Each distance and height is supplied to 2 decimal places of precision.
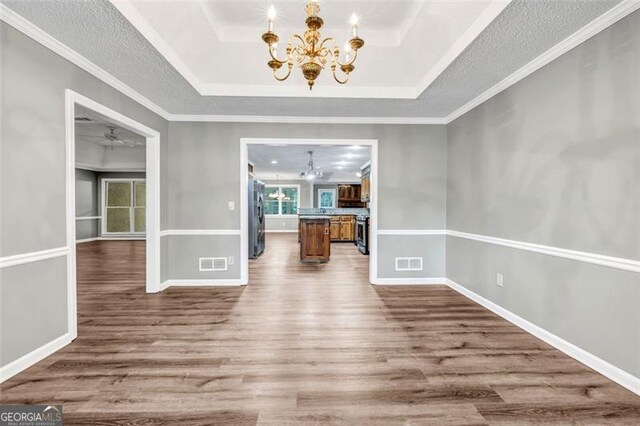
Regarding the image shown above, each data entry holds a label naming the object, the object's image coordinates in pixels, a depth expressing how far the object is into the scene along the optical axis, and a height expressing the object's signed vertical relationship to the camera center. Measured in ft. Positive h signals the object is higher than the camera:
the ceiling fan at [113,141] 22.91 +6.53
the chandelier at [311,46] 5.94 +3.79
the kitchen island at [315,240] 20.43 -2.28
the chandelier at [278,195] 40.78 +2.17
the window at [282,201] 41.39 +1.27
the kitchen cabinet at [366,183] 24.33 +2.44
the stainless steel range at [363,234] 23.88 -2.21
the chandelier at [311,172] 25.92 +3.63
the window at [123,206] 32.17 +0.35
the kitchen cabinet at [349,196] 36.58 +1.81
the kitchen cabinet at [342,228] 31.50 -2.12
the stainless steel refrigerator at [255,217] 20.57 -0.64
